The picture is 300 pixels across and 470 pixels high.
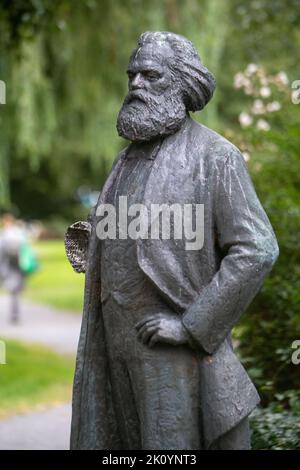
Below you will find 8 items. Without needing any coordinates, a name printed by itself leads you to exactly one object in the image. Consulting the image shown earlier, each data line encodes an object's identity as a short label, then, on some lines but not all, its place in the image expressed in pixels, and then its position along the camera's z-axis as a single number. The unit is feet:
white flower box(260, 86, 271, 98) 47.10
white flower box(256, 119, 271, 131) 46.50
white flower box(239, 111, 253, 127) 46.11
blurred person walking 99.78
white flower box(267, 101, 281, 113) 47.35
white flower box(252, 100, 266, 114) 48.03
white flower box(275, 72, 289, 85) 48.17
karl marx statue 20.57
